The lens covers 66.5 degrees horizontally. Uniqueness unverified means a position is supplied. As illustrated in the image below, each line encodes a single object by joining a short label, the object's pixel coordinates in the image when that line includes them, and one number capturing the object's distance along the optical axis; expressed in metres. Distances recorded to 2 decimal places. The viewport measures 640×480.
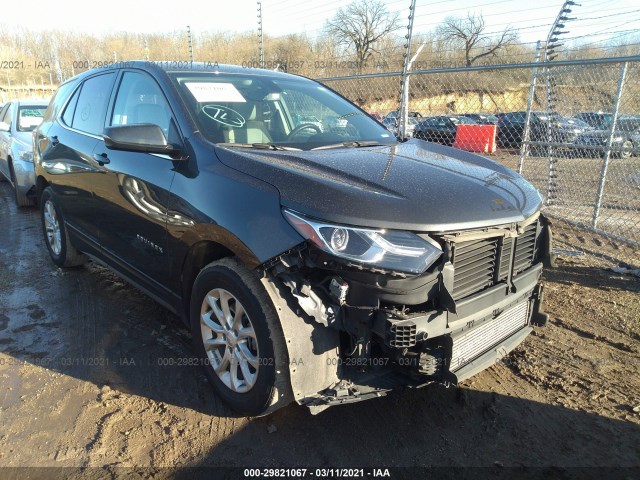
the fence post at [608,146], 5.86
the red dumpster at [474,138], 12.97
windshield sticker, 3.16
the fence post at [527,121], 6.92
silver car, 7.24
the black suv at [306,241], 2.17
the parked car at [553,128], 6.90
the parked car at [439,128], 10.36
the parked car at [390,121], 9.39
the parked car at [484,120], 11.62
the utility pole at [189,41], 10.44
